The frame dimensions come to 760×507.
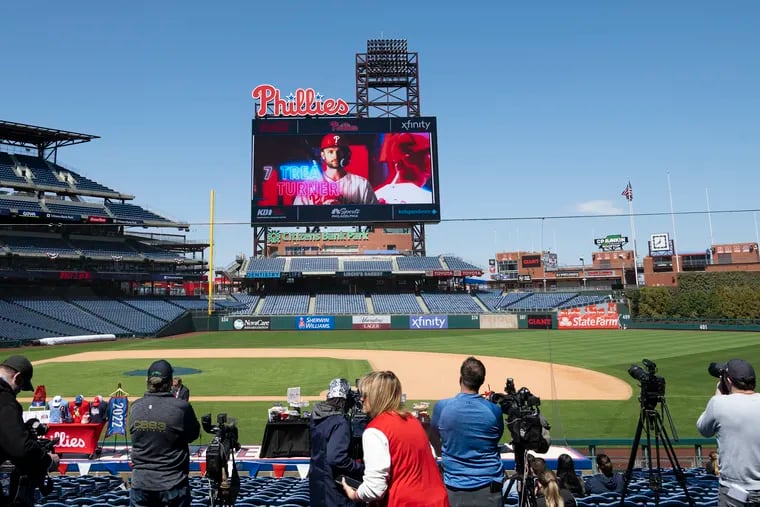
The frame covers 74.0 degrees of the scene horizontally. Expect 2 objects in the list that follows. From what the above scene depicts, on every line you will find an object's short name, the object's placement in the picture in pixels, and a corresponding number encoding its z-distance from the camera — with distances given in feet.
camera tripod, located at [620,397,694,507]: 19.57
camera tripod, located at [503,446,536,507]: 14.85
